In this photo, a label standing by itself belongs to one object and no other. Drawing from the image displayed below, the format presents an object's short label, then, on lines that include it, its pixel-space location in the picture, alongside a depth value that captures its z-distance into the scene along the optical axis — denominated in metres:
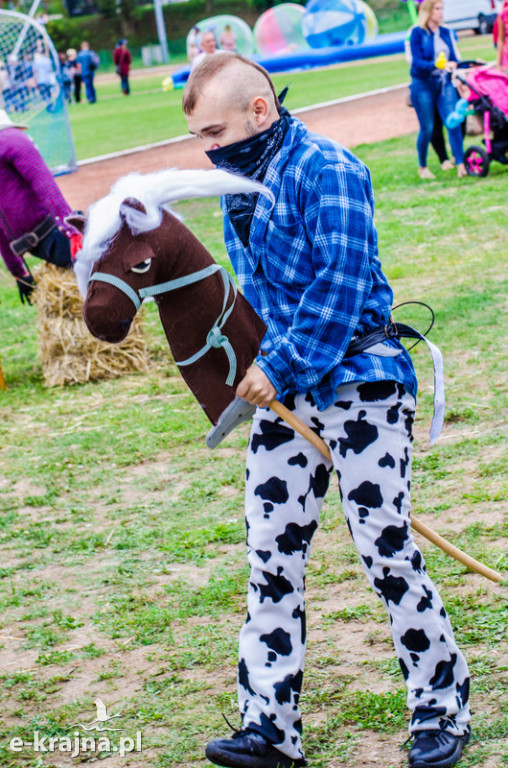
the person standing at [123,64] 37.62
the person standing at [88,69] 37.91
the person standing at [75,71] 37.48
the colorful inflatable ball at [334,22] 37.97
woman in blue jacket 11.48
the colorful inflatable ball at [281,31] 39.72
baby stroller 11.01
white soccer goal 16.33
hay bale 7.21
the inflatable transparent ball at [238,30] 38.16
